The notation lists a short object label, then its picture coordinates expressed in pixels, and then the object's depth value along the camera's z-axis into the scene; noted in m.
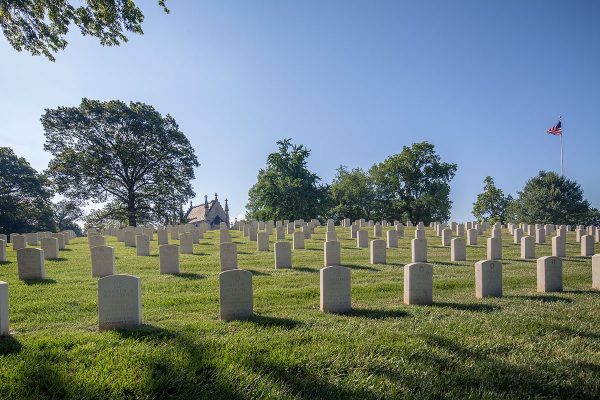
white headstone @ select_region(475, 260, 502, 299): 7.55
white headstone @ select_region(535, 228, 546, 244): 19.33
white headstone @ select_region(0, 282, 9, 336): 4.84
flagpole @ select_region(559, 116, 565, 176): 36.35
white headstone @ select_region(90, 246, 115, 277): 9.82
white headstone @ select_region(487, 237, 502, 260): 13.05
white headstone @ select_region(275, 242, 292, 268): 11.27
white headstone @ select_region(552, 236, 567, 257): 13.88
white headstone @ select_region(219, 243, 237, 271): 10.66
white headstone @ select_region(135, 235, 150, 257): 14.28
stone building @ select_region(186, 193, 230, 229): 73.00
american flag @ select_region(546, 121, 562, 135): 34.28
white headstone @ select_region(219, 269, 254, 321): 5.96
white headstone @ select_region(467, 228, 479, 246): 18.39
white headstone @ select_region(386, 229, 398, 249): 17.52
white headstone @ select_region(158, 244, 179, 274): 10.27
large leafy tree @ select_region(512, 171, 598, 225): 42.74
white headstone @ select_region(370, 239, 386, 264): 12.17
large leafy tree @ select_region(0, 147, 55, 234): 33.47
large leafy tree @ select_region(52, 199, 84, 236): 34.75
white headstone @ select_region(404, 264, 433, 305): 7.04
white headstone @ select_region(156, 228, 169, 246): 18.16
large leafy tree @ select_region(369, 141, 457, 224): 46.59
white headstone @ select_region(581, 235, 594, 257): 14.04
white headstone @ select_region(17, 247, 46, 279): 9.11
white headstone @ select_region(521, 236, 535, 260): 13.53
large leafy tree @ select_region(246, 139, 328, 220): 37.31
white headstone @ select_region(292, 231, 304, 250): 16.88
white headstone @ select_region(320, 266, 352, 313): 6.46
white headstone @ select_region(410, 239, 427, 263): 12.59
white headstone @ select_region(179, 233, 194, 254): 15.12
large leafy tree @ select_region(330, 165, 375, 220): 50.31
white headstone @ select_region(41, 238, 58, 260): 13.26
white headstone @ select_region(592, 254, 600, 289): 8.28
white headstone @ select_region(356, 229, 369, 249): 17.41
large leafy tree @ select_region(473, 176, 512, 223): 56.31
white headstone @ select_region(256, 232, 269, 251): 15.63
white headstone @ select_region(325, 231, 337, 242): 18.10
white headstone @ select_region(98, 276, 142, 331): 5.39
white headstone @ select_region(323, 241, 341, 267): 11.73
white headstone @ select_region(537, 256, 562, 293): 7.97
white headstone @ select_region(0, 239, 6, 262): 12.00
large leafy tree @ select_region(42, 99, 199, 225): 34.66
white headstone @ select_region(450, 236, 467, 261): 13.06
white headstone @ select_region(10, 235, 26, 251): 15.26
